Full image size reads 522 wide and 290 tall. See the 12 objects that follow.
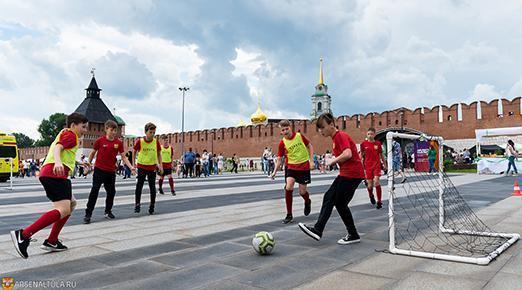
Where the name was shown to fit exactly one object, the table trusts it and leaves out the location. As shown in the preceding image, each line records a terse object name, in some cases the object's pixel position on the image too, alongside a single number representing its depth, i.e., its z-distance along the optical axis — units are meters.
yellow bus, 22.98
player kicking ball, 5.00
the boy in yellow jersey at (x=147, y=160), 7.86
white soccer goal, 4.49
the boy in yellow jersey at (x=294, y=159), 6.85
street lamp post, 48.52
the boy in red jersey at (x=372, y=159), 8.41
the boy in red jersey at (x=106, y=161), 6.85
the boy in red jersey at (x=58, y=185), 4.29
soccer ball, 4.43
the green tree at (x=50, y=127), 90.94
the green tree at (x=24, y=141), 115.25
